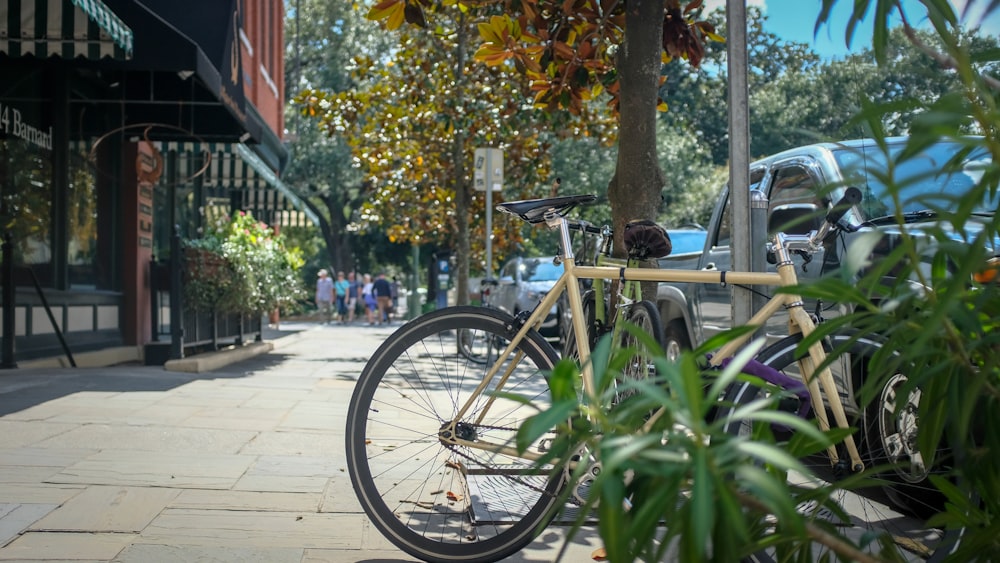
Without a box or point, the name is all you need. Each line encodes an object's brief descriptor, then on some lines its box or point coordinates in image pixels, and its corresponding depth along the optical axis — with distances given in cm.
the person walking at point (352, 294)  3822
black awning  1023
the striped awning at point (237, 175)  1541
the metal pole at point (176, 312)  1177
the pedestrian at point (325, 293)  3644
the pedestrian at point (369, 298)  3662
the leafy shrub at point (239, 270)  1240
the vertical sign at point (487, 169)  1380
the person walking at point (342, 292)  3597
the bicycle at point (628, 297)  396
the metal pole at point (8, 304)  984
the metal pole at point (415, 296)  3903
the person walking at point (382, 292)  3438
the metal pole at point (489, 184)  1340
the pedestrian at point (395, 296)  4756
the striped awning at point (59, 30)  840
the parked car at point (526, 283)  1972
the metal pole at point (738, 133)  466
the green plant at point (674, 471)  116
